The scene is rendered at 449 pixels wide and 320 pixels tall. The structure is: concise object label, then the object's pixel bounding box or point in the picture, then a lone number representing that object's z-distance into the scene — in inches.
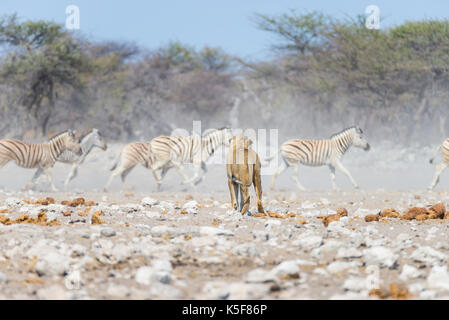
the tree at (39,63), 2268.7
